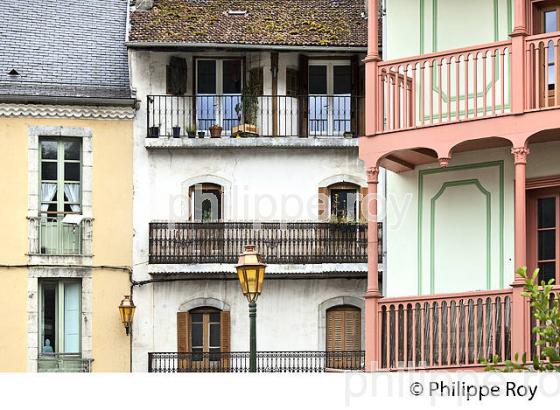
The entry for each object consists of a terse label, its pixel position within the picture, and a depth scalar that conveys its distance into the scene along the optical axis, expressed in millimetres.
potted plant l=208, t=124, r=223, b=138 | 39531
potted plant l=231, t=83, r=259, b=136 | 39781
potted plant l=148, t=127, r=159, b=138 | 39562
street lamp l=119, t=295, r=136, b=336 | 38719
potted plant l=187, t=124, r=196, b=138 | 39562
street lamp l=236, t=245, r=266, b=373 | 26984
